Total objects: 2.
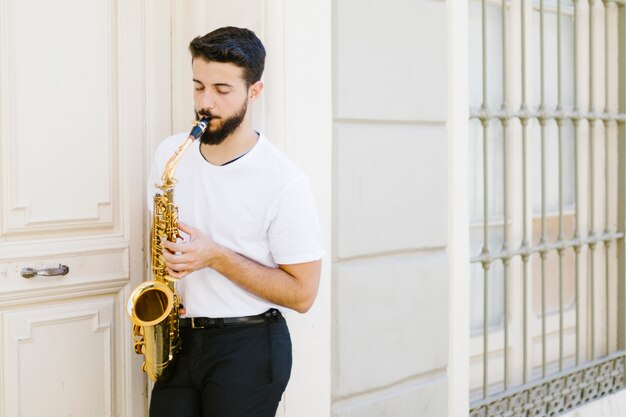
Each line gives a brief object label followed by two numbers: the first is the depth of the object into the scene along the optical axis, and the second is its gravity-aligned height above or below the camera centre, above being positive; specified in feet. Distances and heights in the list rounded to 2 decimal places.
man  8.55 -0.37
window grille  14.33 +0.13
